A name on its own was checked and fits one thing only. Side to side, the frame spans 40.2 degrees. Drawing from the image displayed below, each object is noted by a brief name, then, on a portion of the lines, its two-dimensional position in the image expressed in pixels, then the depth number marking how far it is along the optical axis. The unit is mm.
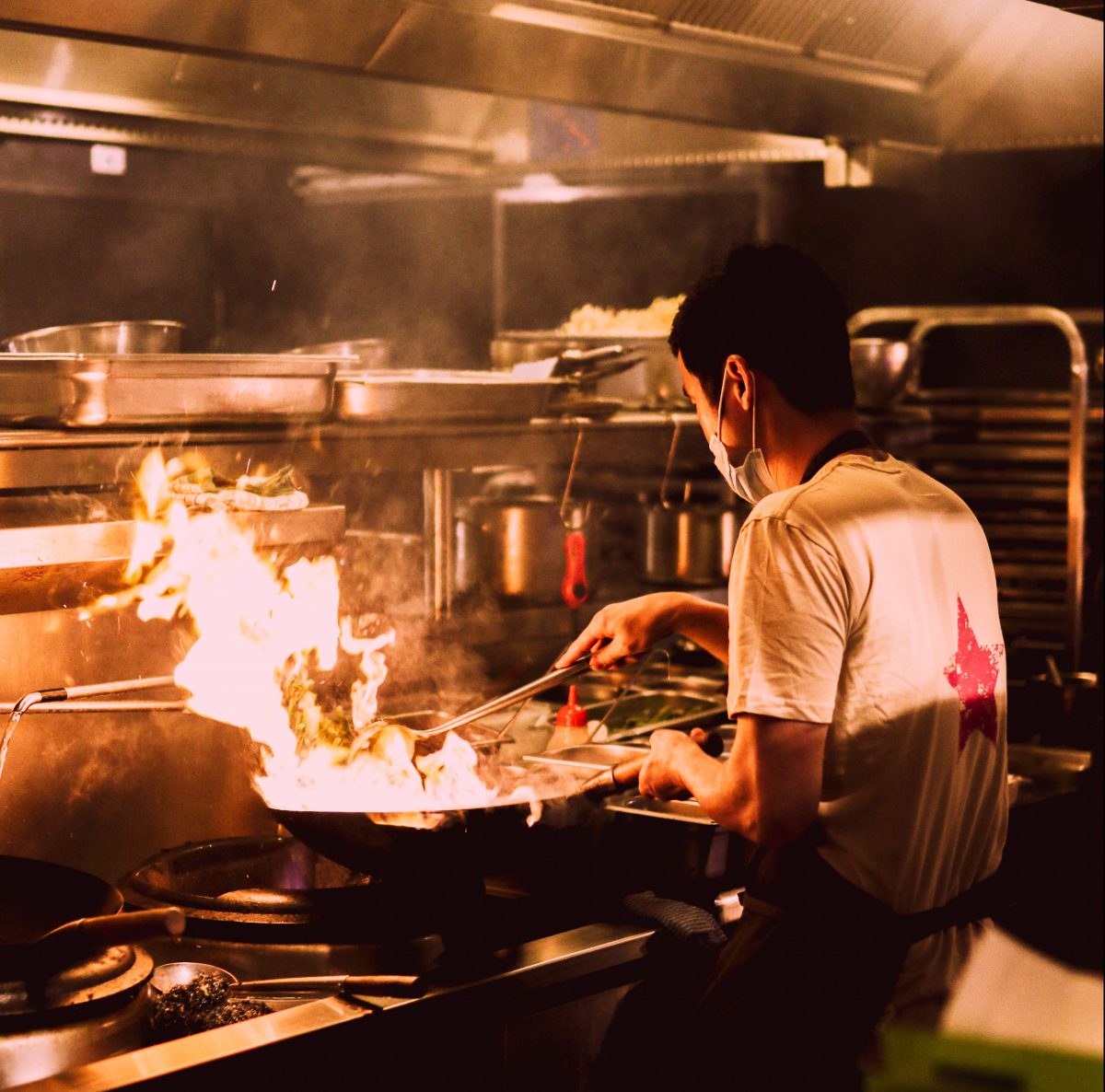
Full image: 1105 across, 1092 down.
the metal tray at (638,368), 4156
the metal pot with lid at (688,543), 4043
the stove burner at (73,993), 1963
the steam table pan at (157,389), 2600
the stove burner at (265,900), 2334
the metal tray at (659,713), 3438
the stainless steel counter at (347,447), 2648
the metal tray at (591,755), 3064
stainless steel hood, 2918
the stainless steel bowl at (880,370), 4617
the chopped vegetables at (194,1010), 2061
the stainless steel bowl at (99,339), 2936
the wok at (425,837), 2344
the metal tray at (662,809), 2711
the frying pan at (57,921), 1955
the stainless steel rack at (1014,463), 5156
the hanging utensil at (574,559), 3645
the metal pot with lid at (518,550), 3578
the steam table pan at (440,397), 3115
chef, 1978
